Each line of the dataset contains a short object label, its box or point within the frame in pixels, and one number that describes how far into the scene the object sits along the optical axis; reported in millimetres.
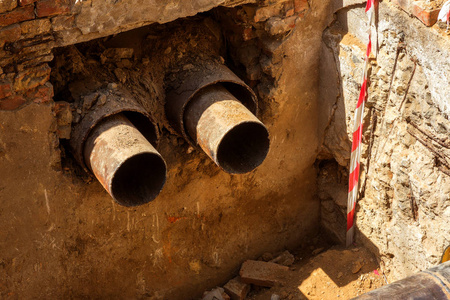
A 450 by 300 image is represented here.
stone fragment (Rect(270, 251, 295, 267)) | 5137
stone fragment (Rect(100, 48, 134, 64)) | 4168
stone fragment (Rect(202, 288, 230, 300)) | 4824
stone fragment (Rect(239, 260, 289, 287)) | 4875
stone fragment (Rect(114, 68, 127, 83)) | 4110
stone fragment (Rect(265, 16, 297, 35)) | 4238
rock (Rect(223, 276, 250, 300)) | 4855
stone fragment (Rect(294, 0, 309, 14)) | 4262
